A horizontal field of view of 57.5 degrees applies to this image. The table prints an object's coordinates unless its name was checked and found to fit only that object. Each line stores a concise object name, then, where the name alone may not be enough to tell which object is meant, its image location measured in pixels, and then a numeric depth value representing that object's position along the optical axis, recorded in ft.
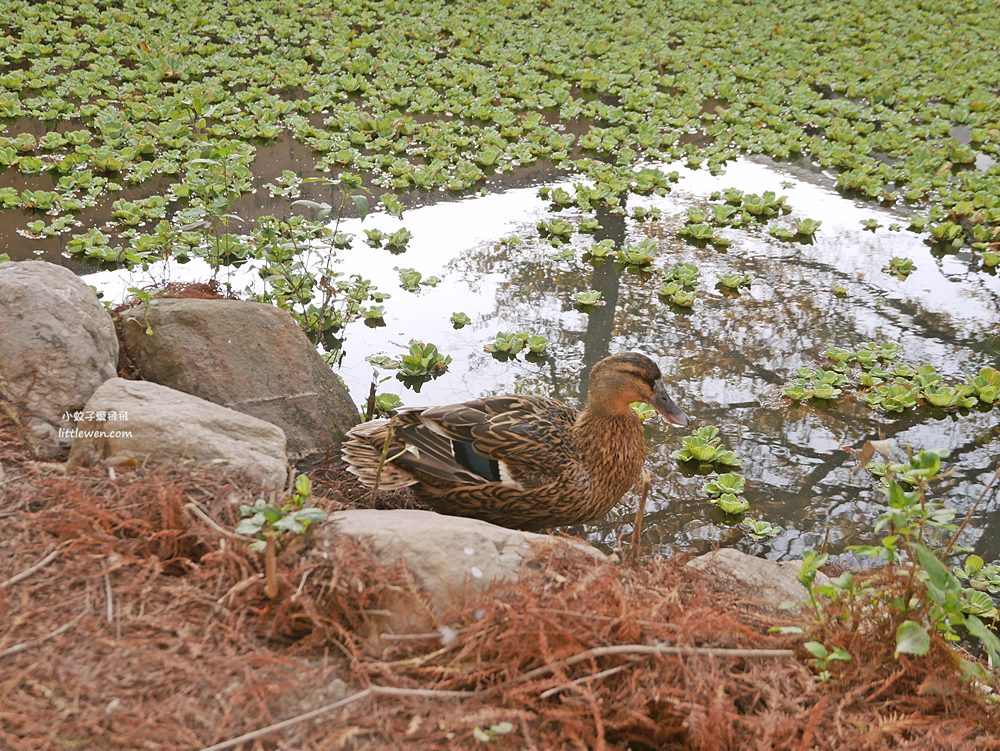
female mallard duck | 12.85
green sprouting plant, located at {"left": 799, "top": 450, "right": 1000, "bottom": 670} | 7.88
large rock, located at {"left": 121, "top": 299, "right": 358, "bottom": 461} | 13.74
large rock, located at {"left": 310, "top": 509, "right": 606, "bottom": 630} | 8.73
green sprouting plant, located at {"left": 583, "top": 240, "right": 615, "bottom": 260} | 22.03
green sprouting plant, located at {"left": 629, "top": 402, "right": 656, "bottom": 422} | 13.61
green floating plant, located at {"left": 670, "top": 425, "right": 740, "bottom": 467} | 15.31
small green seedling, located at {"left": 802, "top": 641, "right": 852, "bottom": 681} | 8.36
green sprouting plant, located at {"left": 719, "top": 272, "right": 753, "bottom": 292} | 21.18
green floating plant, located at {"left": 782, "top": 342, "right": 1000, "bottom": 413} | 17.08
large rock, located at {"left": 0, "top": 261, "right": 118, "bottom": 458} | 11.82
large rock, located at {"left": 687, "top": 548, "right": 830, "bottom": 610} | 10.62
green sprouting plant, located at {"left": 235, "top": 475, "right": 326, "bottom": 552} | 8.51
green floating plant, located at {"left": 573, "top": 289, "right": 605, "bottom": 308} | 19.94
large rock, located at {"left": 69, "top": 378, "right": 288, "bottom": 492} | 10.59
